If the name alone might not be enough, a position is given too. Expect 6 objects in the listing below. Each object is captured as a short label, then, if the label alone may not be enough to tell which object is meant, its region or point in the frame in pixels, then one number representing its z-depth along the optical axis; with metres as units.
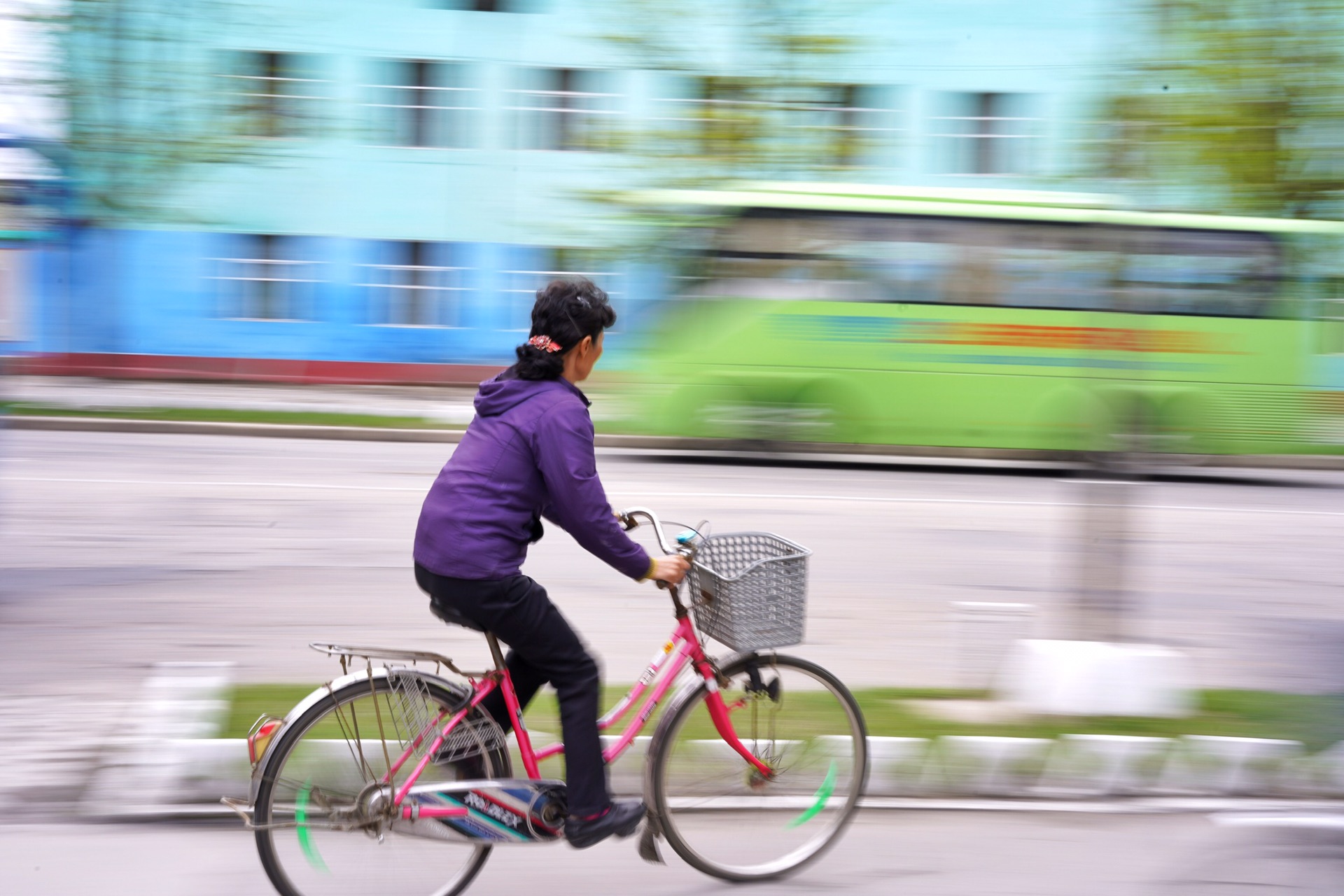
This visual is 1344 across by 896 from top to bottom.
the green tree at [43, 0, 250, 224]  19.91
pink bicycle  3.27
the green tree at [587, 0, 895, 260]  18.12
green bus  13.59
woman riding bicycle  3.22
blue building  23.11
